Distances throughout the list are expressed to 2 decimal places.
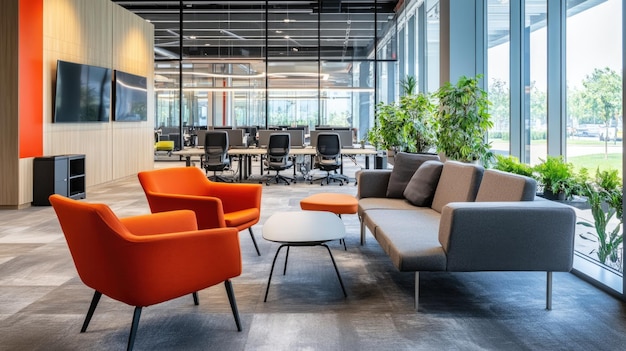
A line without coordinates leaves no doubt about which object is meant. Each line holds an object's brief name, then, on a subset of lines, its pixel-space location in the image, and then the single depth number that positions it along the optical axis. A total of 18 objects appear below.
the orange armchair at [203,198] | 4.09
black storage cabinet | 7.55
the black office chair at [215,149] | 10.08
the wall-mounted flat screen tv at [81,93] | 8.17
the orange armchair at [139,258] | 2.53
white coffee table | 3.47
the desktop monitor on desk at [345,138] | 10.83
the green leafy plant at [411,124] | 8.02
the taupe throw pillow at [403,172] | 5.34
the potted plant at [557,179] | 4.20
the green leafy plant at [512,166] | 4.78
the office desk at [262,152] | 9.92
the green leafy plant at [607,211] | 3.61
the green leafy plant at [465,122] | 5.86
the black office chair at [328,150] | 10.06
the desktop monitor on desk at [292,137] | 10.98
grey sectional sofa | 3.08
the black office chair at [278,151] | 10.16
